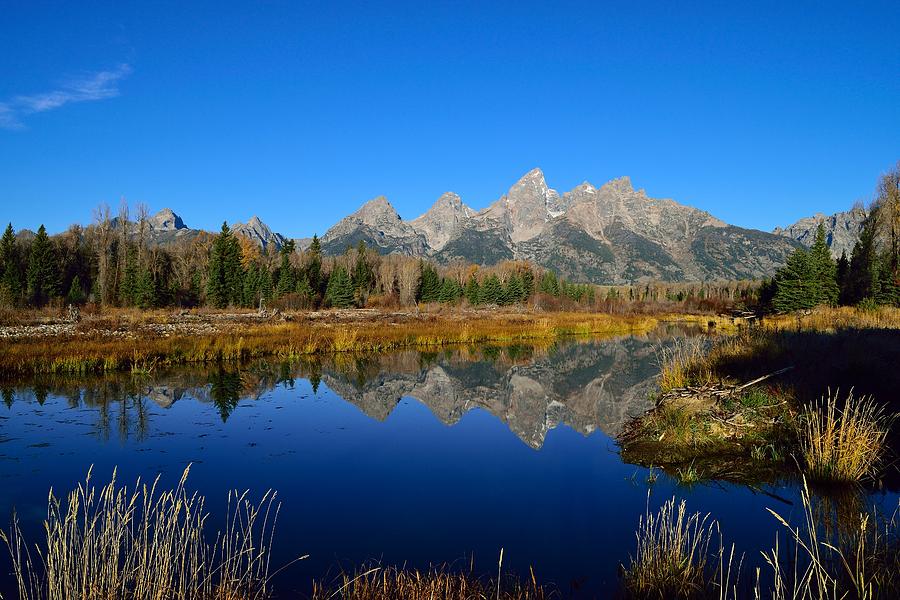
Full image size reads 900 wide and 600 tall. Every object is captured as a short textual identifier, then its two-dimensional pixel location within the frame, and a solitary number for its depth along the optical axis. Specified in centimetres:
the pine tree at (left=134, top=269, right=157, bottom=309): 5469
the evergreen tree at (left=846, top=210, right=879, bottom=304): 3859
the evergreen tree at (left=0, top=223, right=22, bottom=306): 5275
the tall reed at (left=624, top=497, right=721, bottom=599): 522
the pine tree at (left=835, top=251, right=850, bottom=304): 4851
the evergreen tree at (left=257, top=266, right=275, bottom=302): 6900
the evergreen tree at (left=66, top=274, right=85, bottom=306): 5848
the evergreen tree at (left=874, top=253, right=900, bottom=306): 3616
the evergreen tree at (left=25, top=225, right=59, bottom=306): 5772
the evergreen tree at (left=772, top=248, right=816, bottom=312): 4716
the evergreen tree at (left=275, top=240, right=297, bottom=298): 7038
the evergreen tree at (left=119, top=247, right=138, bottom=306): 5609
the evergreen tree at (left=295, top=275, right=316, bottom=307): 6900
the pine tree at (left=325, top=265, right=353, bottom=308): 7375
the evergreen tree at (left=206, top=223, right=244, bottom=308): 6119
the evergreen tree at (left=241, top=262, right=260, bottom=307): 6700
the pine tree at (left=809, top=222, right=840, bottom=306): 4738
